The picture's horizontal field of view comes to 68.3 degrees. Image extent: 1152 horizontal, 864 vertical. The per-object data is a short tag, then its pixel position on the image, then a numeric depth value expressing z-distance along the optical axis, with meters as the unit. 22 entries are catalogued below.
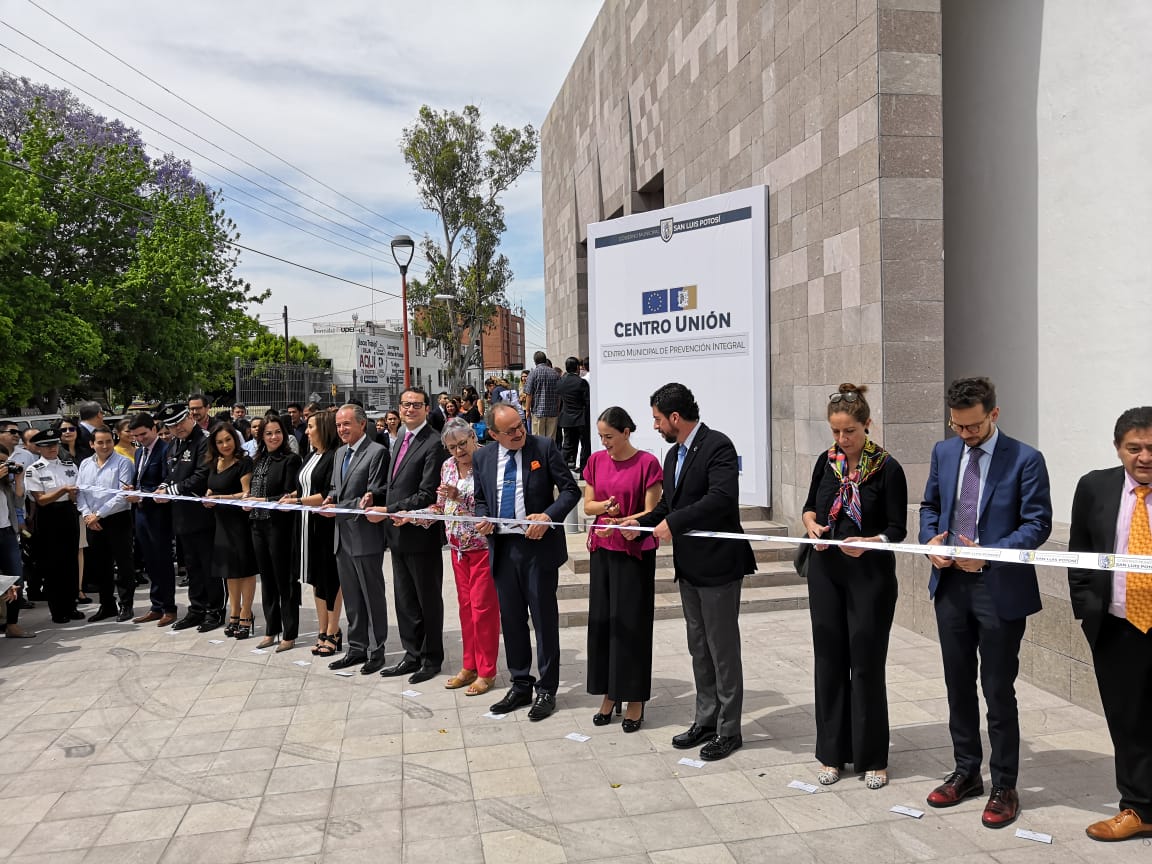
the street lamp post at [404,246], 17.66
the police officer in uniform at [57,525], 7.85
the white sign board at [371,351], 70.69
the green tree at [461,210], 29.20
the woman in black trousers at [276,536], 6.80
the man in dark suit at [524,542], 5.30
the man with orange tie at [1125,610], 3.43
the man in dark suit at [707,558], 4.52
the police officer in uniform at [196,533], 7.61
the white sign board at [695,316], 8.73
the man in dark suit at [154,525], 7.86
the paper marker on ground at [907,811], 3.78
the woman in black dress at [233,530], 7.20
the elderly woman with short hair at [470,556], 5.66
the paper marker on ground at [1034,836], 3.53
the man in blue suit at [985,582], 3.70
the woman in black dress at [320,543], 6.65
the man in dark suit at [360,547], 6.28
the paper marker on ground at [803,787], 4.07
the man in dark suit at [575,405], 12.59
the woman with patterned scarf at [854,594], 4.05
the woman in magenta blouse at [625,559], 4.86
